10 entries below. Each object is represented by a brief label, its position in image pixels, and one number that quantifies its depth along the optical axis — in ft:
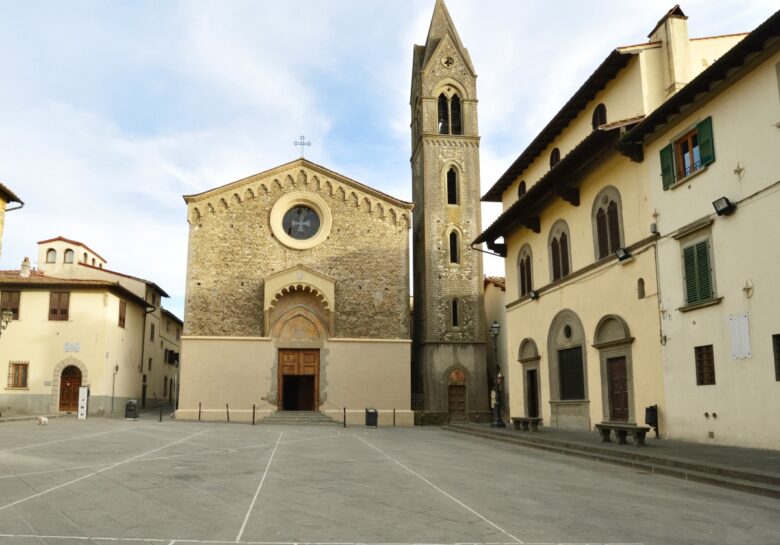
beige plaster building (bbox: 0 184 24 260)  84.18
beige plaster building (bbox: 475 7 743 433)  59.06
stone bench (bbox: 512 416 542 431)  67.12
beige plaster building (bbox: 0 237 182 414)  112.27
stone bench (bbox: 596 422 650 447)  48.29
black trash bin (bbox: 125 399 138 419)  104.06
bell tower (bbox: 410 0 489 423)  113.29
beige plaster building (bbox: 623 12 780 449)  43.24
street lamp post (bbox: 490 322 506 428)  80.64
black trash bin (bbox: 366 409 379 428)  101.19
